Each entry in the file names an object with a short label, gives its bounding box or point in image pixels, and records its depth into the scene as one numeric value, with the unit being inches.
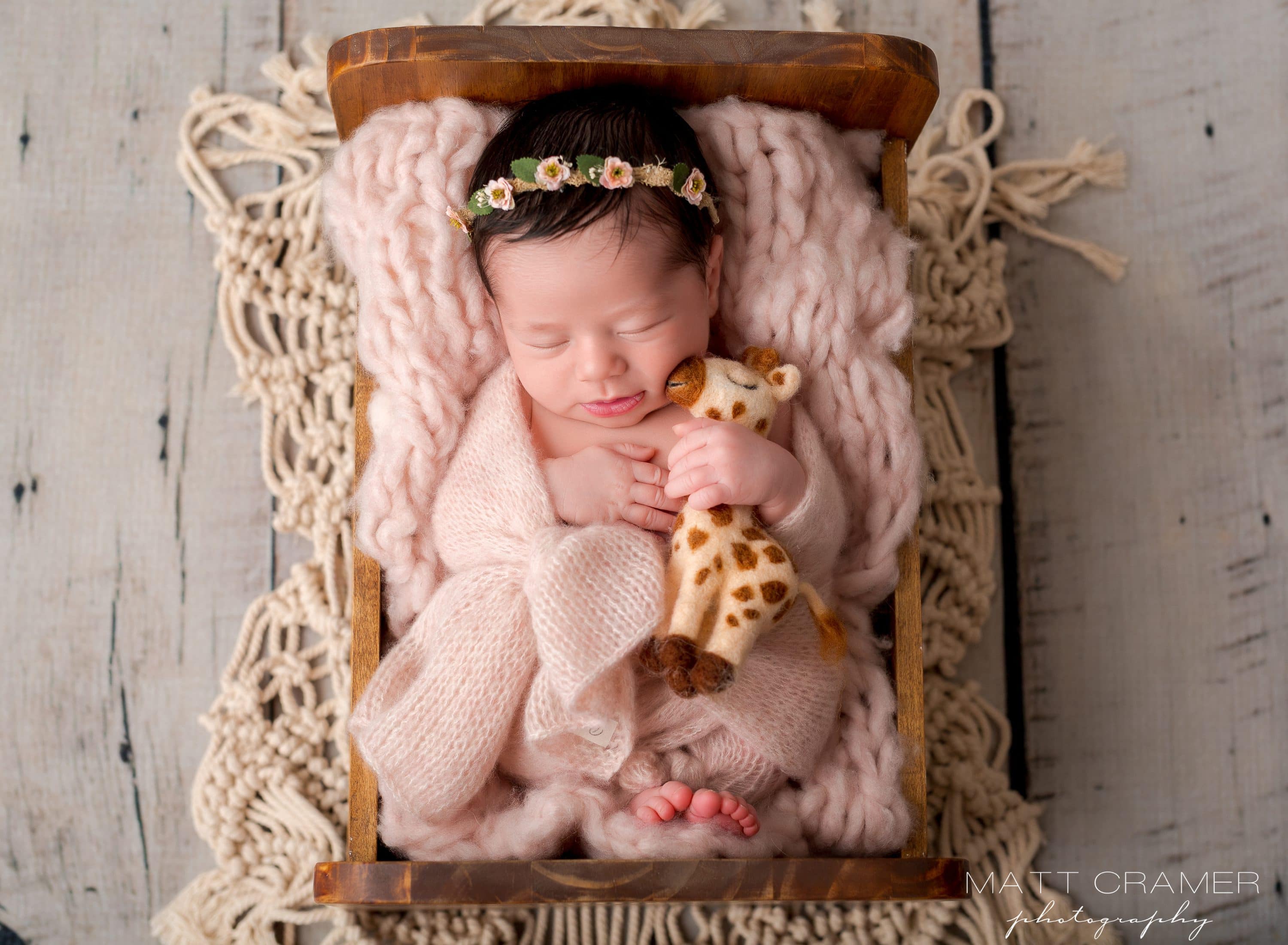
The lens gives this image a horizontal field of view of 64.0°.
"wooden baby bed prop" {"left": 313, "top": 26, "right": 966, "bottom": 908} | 36.8
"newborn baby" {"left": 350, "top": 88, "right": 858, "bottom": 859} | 39.1
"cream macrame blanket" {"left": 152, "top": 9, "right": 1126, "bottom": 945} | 48.9
